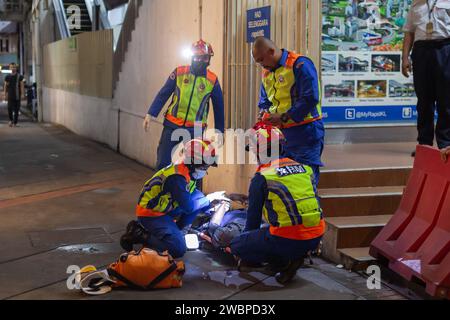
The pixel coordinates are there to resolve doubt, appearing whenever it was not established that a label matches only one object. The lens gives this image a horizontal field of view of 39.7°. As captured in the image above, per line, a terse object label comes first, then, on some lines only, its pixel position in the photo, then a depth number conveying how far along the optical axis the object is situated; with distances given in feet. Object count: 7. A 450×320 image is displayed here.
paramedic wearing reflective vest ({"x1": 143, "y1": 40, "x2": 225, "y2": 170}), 23.48
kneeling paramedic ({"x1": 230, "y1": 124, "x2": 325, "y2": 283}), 15.81
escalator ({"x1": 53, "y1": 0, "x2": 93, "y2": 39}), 67.05
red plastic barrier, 15.05
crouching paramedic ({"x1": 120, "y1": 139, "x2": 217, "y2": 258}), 17.87
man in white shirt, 19.86
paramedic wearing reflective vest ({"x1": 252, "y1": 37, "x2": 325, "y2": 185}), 18.08
